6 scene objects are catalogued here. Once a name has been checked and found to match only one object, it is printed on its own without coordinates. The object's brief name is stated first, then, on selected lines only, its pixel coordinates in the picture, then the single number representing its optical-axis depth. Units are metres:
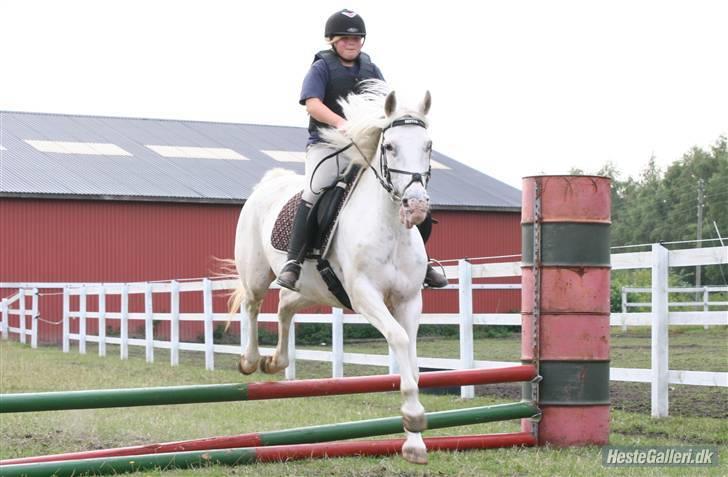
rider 13.93
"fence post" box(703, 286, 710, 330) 47.92
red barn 60.00
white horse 12.03
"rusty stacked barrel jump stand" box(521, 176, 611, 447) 15.29
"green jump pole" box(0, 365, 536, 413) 11.95
